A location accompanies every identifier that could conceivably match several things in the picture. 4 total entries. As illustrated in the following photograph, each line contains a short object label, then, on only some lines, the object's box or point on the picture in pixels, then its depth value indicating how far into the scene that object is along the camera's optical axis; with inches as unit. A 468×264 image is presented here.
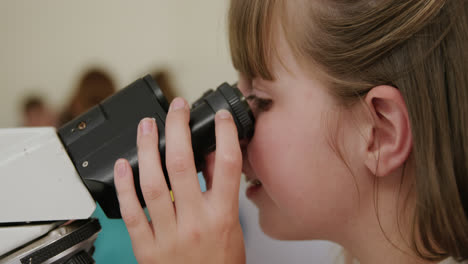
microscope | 20.4
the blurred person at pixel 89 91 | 89.0
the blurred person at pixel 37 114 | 100.8
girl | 20.2
